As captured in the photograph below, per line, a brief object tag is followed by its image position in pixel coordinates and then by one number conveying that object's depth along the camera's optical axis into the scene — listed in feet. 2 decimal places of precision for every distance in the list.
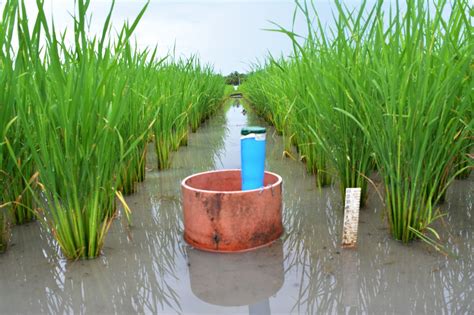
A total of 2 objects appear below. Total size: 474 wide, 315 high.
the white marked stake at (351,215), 4.18
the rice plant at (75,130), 3.70
